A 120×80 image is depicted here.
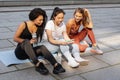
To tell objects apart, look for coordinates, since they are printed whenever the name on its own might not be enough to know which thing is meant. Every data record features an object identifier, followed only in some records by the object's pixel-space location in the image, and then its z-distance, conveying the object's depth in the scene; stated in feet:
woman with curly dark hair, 10.85
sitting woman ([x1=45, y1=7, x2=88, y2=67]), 11.93
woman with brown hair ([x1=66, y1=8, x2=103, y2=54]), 13.07
